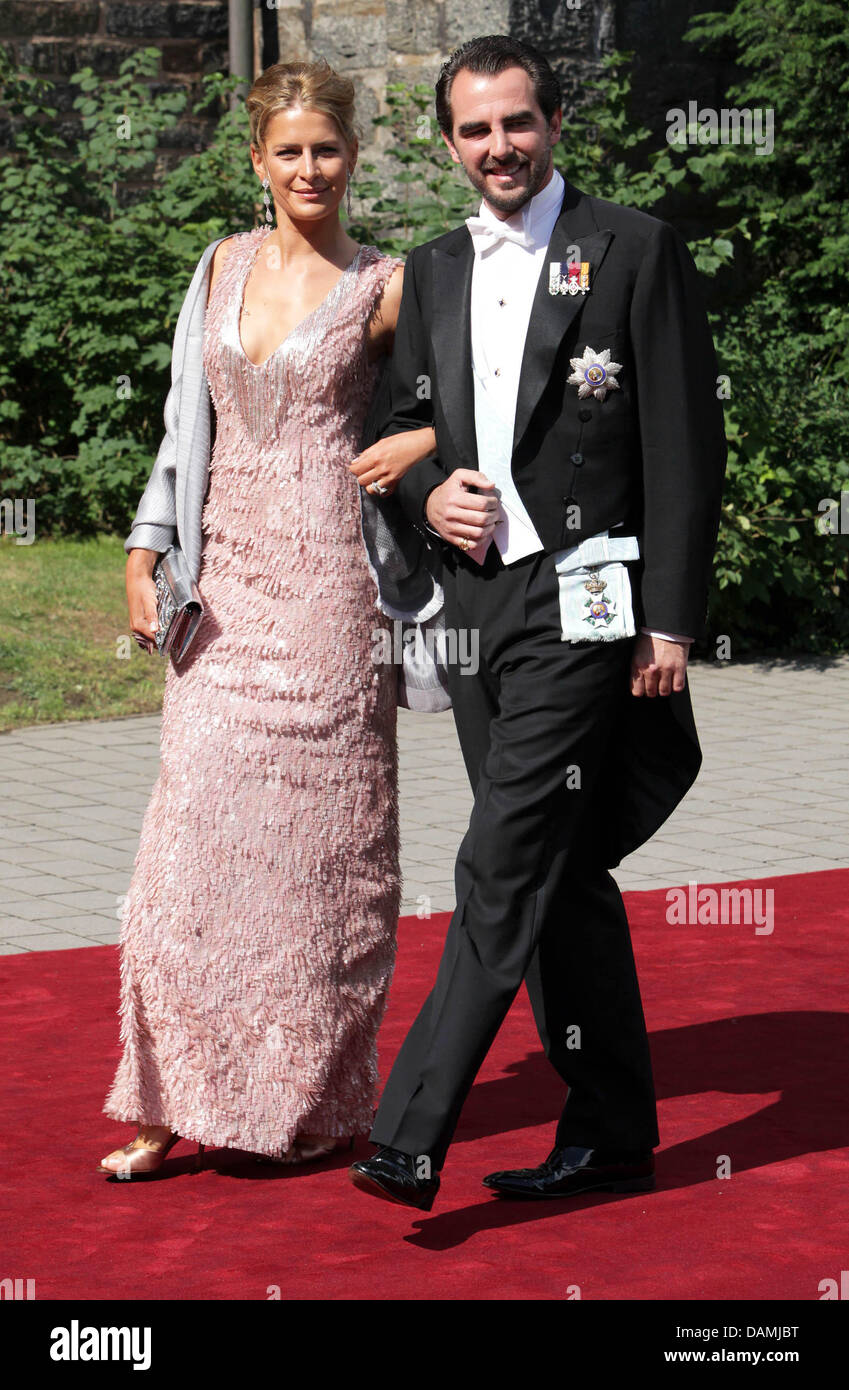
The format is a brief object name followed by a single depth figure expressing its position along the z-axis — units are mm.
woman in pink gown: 4047
